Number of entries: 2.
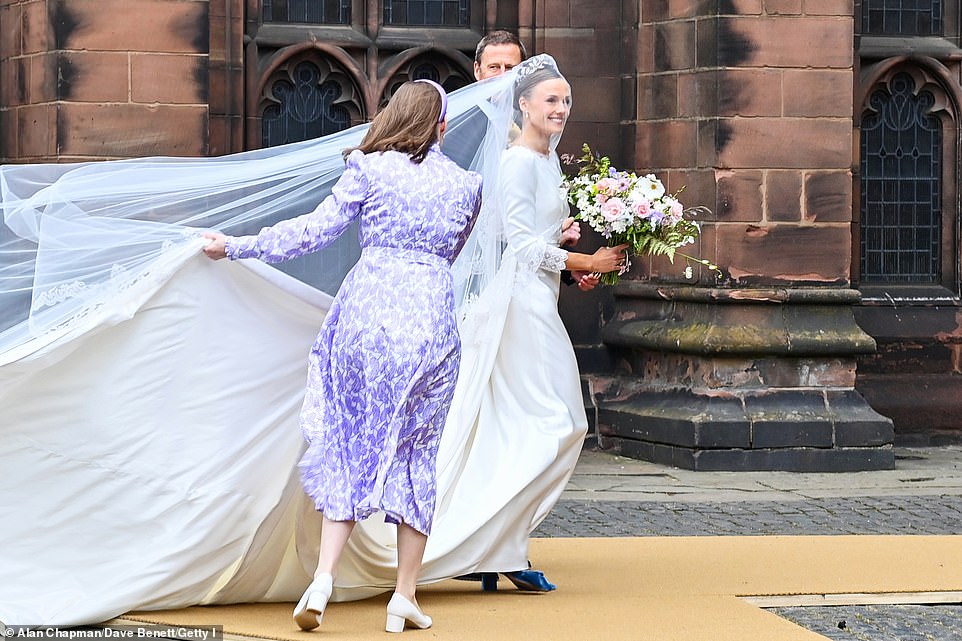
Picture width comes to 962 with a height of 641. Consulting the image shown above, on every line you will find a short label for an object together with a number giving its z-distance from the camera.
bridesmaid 10.59
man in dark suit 12.40
